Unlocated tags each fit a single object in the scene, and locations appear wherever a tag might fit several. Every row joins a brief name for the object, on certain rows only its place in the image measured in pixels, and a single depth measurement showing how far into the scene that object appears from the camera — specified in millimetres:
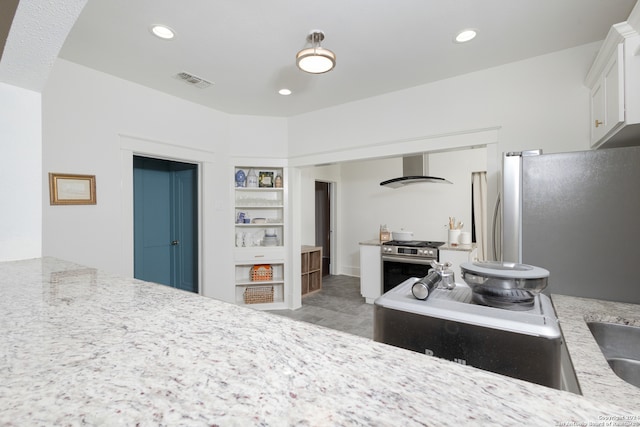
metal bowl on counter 1088
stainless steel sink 1235
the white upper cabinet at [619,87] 1496
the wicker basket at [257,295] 3955
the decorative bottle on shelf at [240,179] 3924
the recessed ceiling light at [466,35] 2051
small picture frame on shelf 4062
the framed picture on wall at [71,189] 2365
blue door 3887
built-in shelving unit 3926
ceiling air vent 2697
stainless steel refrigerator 1447
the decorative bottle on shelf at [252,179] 3996
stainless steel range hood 4147
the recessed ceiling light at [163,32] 1995
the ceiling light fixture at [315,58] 1880
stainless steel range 3826
